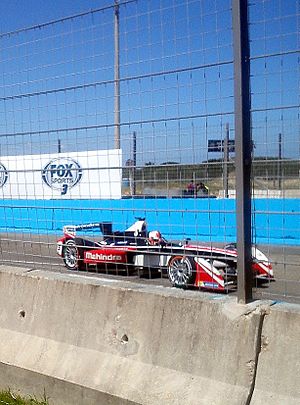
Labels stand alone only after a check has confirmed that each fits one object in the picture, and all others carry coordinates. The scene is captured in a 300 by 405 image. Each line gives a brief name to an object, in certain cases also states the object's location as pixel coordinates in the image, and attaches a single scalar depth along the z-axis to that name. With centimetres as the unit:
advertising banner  529
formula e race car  447
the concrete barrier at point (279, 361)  337
